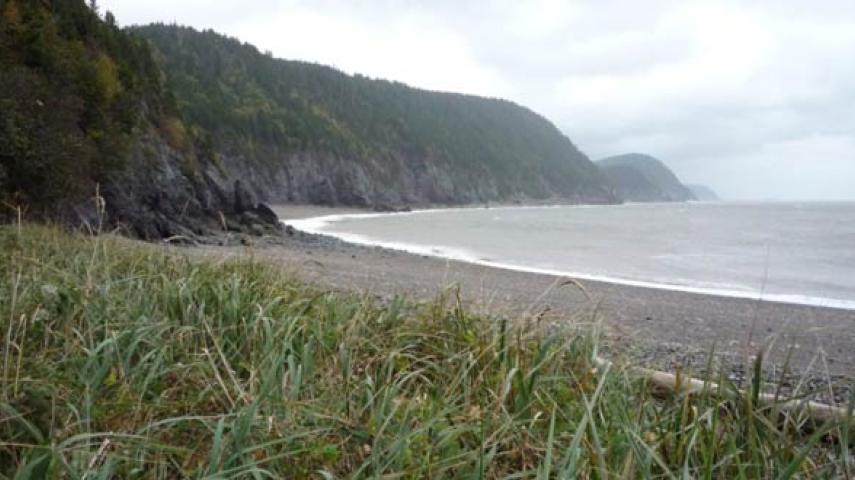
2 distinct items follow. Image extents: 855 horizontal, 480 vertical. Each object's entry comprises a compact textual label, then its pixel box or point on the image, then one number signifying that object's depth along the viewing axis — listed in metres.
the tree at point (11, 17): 18.07
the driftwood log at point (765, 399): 1.78
